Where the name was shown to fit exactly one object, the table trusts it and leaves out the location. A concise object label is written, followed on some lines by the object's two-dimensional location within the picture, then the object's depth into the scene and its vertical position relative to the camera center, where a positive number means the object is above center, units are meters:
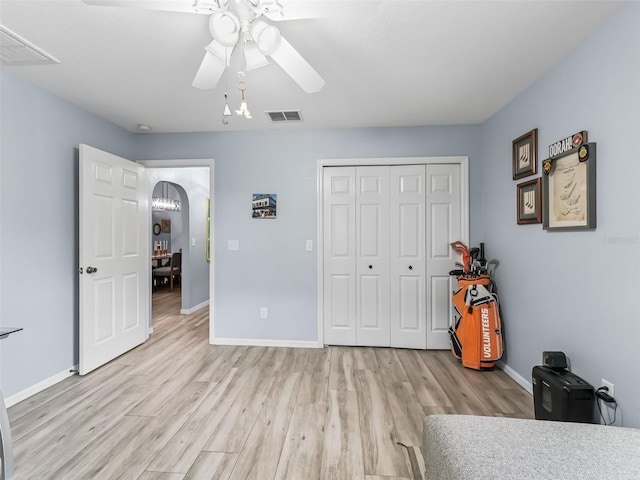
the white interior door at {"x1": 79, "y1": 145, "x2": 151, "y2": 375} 2.72 -0.19
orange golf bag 2.76 -0.78
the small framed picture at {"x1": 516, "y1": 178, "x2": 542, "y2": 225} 2.31 +0.31
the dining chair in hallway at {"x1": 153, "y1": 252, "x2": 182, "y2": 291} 6.91 -0.73
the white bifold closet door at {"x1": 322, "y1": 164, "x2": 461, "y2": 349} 3.33 -0.15
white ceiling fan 1.24 +0.92
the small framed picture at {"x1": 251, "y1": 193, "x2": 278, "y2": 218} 3.43 +0.38
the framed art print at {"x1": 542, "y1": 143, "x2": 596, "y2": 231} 1.78 +0.32
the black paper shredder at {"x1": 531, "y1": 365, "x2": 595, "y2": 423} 1.68 -0.89
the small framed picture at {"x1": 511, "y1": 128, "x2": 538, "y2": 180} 2.36 +0.70
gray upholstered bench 0.98 -0.75
